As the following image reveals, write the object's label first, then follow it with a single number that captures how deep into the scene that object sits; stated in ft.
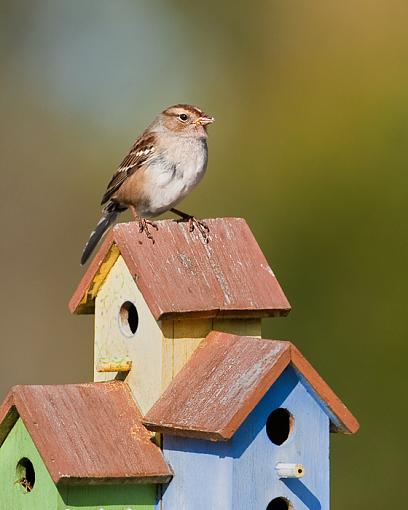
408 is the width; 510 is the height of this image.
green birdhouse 34.45
